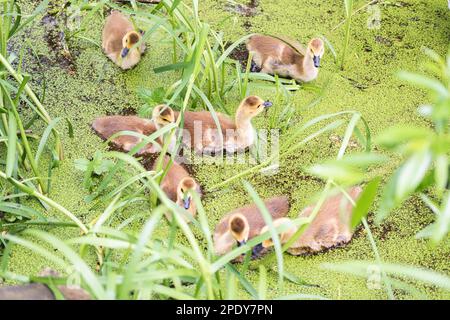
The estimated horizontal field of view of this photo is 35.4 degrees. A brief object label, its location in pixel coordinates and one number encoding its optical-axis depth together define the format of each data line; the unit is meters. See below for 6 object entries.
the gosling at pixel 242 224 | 2.11
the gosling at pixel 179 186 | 2.25
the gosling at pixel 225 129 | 2.49
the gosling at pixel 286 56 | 2.74
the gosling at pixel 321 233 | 2.19
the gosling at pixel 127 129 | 2.52
